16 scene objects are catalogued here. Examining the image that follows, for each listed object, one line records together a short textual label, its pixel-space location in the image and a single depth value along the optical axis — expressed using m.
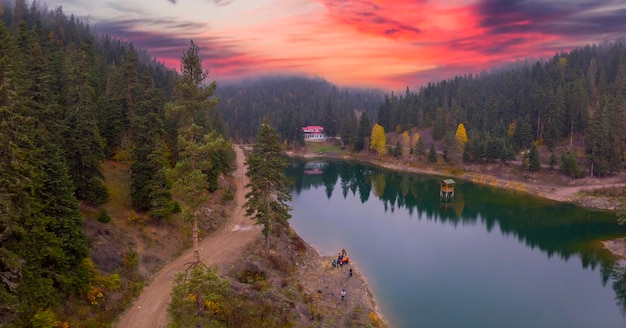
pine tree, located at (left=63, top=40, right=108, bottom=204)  40.00
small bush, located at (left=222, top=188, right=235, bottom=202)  63.86
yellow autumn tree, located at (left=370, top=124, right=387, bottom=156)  144.64
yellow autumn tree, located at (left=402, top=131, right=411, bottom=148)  149.00
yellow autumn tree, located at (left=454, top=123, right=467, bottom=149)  125.69
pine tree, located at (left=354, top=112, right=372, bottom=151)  155.38
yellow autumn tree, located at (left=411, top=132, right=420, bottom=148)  139.50
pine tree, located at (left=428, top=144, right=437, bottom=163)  127.44
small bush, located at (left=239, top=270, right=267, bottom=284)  38.39
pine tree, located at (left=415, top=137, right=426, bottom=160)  131.00
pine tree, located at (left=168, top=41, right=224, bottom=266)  26.64
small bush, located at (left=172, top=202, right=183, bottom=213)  47.47
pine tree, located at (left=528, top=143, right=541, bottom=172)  99.81
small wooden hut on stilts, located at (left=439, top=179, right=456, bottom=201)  92.50
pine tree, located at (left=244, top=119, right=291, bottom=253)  42.84
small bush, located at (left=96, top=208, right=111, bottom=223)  39.47
